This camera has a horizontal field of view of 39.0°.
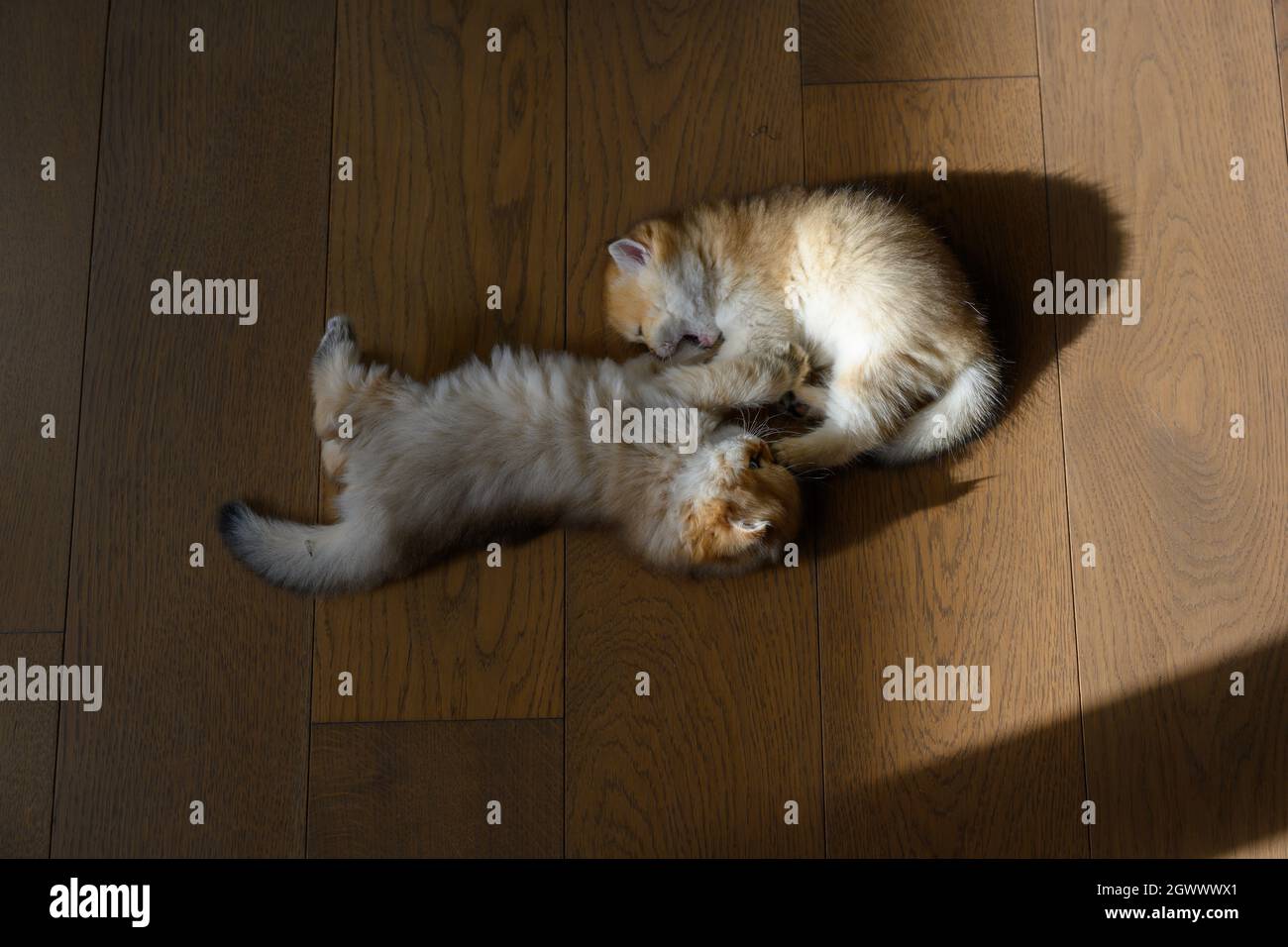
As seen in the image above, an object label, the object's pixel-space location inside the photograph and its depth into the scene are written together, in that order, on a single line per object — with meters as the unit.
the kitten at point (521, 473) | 0.87
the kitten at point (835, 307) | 0.88
